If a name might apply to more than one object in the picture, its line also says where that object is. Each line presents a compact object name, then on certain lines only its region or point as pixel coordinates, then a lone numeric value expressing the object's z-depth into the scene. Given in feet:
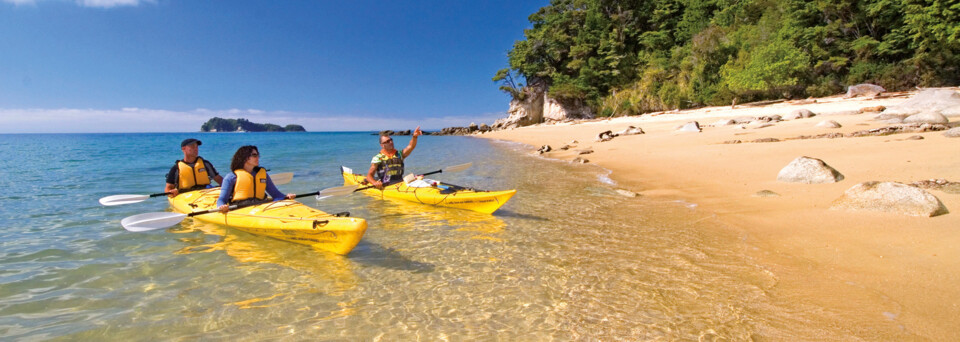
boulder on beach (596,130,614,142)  69.01
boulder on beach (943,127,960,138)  29.78
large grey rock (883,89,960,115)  47.26
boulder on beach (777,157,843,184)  23.53
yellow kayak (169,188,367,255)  16.17
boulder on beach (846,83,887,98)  73.26
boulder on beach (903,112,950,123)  38.68
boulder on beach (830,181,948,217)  16.01
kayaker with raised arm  28.89
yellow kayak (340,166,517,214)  23.58
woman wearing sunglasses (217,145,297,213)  19.57
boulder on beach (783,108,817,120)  58.70
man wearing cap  25.55
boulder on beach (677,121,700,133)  59.60
